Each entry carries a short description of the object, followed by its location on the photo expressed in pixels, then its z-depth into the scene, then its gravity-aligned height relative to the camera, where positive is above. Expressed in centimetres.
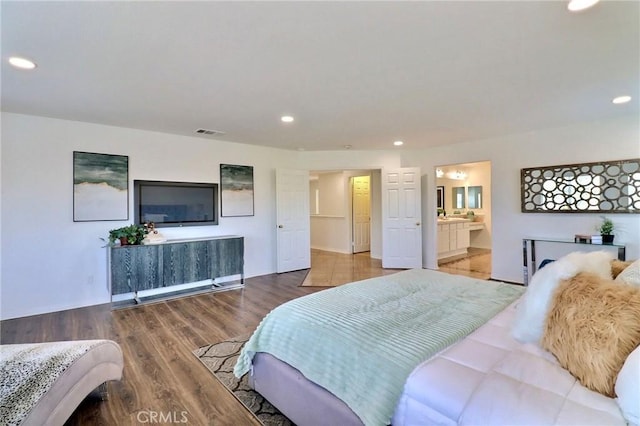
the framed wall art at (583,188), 394 +33
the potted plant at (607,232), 395 -26
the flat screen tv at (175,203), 443 +20
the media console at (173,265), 390 -68
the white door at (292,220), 582 -10
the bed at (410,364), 107 -63
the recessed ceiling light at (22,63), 230 +116
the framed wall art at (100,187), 396 +39
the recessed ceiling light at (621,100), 326 +119
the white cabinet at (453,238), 701 -59
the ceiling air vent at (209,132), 446 +122
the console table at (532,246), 409 -49
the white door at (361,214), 815 +0
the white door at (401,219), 596 -10
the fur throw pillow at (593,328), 106 -43
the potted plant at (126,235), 395 -23
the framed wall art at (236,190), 523 +44
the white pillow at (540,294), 140 -37
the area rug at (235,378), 189 -119
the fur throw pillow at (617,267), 174 -32
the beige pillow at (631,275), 141 -30
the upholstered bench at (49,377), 146 -84
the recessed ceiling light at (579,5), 171 +115
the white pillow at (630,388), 91 -53
